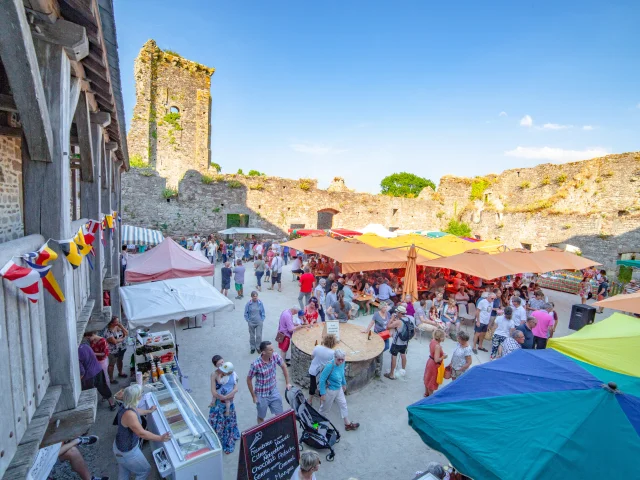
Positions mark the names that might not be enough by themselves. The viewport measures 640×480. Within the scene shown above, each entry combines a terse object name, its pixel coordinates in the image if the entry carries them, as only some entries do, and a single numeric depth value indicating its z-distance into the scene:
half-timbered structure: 1.97
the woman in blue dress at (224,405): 4.28
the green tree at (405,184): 56.78
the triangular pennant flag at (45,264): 2.09
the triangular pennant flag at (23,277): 1.84
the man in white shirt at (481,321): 7.63
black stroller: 4.39
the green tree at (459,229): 24.86
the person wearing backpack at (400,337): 6.15
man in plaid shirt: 4.44
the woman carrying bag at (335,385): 4.73
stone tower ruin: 20.50
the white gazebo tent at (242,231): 17.45
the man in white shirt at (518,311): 7.28
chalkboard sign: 3.50
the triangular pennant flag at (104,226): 5.53
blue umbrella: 2.32
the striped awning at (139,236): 12.86
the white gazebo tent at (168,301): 5.79
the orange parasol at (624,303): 6.34
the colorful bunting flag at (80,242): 3.21
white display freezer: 3.41
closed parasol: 9.53
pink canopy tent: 7.67
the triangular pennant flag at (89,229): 4.00
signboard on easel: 6.04
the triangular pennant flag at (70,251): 2.62
